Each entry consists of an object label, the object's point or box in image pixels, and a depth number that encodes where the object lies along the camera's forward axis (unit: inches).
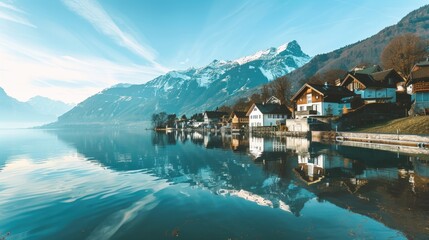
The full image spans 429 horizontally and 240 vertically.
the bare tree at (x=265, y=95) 5546.3
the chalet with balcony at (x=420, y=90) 2265.3
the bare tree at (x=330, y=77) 4717.0
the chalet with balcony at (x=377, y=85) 2869.1
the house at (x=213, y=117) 6978.4
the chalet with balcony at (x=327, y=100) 2965.1
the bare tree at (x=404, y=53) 3393.2
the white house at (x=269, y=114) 4308.6
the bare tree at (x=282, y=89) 4539.9
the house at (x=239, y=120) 5187.0
